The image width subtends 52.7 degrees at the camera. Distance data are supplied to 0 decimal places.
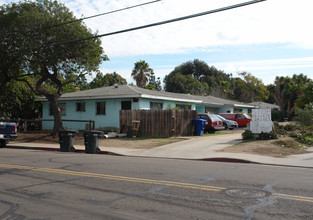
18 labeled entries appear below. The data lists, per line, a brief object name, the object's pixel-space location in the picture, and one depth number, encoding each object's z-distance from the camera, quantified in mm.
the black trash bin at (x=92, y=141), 15822
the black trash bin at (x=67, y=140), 16625
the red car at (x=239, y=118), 32156
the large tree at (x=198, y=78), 63534
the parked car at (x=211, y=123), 24516
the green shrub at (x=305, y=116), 23375
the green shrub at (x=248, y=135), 17844
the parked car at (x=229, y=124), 28062
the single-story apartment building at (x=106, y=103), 25547
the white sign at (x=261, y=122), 17391
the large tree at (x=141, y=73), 52281
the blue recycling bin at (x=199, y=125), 22328
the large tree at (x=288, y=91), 50219
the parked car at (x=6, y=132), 17922
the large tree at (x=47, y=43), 20672
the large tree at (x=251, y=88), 61159
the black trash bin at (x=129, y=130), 21650
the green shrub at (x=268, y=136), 17125
